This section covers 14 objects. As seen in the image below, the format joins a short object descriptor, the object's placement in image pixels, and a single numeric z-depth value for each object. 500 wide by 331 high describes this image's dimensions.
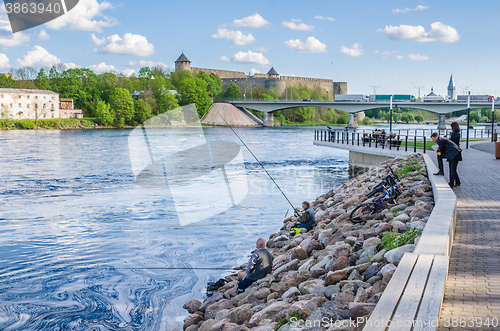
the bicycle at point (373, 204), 9.16
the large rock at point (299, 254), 8.02
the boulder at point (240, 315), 5.94
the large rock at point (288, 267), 7.48
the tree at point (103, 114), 100.44
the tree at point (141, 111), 100.94
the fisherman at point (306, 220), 10.70
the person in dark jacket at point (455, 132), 13.12
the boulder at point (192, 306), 7.63
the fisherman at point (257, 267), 7.54
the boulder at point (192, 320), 6.85
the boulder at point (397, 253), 5.41
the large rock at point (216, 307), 6.82
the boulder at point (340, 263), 6.34
